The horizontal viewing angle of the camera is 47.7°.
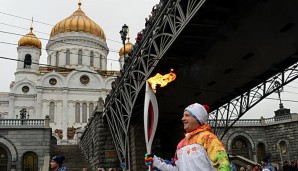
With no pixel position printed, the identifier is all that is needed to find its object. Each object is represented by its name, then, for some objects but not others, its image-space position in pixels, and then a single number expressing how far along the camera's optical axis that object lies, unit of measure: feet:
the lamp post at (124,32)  58.23
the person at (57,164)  20.43
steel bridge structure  35.60
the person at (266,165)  38.81
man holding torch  12.31
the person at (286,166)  63.98
